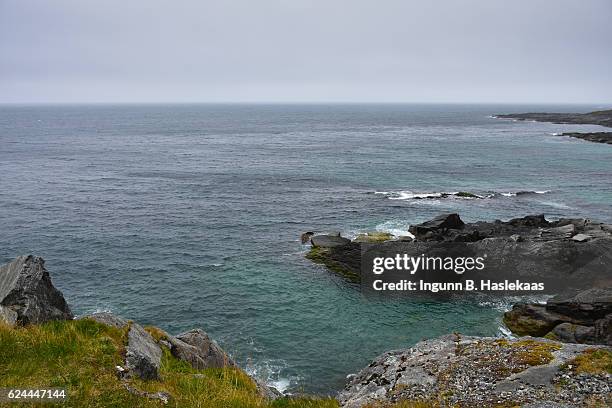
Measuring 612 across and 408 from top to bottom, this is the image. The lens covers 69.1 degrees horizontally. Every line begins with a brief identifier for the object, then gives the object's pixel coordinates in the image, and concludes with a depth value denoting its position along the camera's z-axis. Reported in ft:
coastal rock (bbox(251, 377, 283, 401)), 51.73
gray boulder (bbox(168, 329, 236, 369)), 58.54
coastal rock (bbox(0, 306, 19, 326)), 49.31
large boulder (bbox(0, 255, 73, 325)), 52.42
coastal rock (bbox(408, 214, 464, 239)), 166.50
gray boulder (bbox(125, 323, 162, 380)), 44.04
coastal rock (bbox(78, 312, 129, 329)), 53.72
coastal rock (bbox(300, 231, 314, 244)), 178.09
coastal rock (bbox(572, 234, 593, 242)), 146.41
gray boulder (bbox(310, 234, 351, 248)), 162.09
